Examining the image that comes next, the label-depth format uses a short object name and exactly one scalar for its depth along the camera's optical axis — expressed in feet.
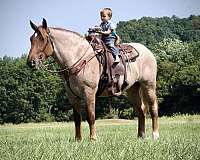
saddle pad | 36.31
